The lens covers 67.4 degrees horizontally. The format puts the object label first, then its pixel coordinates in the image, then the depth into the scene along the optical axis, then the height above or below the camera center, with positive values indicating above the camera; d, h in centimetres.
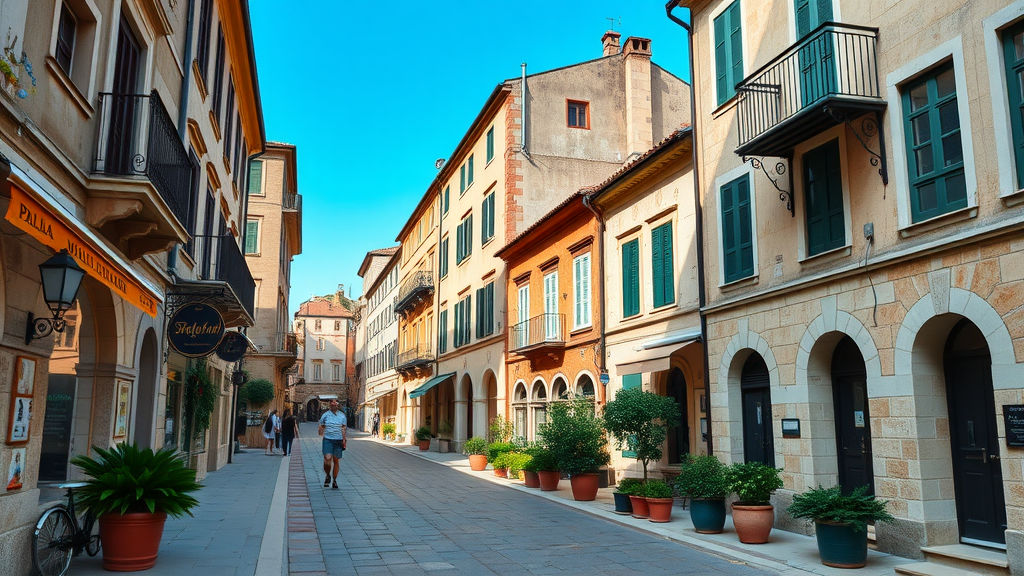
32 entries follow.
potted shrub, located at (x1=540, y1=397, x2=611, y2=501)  1483 -54
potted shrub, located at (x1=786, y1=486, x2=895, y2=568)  841 -111
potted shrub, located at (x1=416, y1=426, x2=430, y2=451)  3372 -84
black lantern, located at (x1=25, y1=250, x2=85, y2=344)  608 +109
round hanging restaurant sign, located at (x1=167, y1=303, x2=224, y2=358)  1092 +124
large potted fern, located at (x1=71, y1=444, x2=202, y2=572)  724 -77
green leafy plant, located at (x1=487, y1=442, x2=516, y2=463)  2012 -80
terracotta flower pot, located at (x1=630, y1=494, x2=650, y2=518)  1218 -140
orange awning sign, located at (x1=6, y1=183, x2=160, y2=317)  502 +128
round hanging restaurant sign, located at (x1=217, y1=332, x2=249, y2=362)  1523 +139
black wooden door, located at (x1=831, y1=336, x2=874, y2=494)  1035 +2
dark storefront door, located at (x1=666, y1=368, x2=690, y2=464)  1582 -22
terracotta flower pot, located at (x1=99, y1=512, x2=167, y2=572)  728 -115
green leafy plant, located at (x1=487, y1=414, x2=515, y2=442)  2233 -32
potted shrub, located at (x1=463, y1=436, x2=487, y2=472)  2216 -101
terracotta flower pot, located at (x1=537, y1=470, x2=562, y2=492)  1648 -130
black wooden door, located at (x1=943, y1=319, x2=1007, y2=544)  838 -21
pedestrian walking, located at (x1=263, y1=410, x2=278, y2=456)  2948 -45
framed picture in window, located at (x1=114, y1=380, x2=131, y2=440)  948 +11
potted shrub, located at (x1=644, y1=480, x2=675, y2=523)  1178 -126
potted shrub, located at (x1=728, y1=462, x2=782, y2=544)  991 -106
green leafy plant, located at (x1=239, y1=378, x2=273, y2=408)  3334 +110
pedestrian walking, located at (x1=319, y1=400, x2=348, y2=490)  1549 -29
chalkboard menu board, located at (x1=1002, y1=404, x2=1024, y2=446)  752 -4
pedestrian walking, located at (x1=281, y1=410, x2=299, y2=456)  2727 -54
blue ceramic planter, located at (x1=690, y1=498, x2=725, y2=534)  1069 -133
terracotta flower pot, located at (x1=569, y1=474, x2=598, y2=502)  1477 -131
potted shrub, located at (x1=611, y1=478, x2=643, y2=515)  1256 -123
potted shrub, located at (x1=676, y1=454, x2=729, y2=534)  1065 -103
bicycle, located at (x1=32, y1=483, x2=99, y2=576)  659 -108
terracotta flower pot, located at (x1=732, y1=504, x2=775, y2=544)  989 -134
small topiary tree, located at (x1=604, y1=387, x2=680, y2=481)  1306 -1
